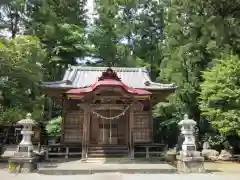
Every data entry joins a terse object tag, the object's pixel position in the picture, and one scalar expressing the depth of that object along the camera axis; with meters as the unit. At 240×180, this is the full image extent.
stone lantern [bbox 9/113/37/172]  12.31
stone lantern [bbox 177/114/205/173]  12.38
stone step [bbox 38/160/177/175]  11.97
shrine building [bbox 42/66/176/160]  14.73
